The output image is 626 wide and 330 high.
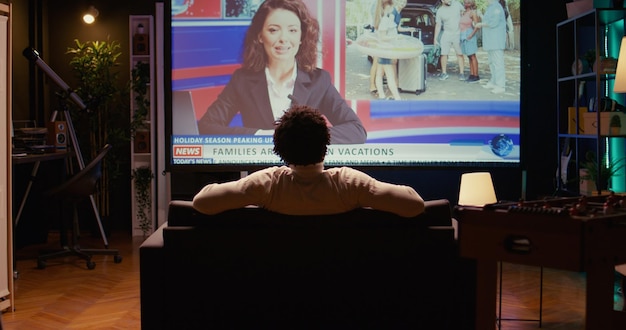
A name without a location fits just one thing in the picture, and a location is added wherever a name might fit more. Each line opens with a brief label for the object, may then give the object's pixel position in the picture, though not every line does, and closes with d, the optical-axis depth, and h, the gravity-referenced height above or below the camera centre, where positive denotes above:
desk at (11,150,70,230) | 4.85 -0.04
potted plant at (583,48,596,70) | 5.36 +0.66
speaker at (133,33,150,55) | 6.63 +0.96
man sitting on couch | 2.73 -0.14
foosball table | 2.49 -0.31
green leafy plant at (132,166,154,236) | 6.65 -0.37
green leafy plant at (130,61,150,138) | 6.57 +0.55
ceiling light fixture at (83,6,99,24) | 6.82 +1.25
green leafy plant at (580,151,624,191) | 5.10 -0.14
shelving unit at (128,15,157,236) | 6.63 +0.37
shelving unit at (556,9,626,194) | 5.15 +0.47
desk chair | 5.34 -0.29
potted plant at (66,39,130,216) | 6.54 +0.42
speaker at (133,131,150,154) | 6.70 +0.10
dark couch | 2.75 -0.44
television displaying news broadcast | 5.53 +0.49
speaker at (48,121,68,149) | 5.95 +0.15
